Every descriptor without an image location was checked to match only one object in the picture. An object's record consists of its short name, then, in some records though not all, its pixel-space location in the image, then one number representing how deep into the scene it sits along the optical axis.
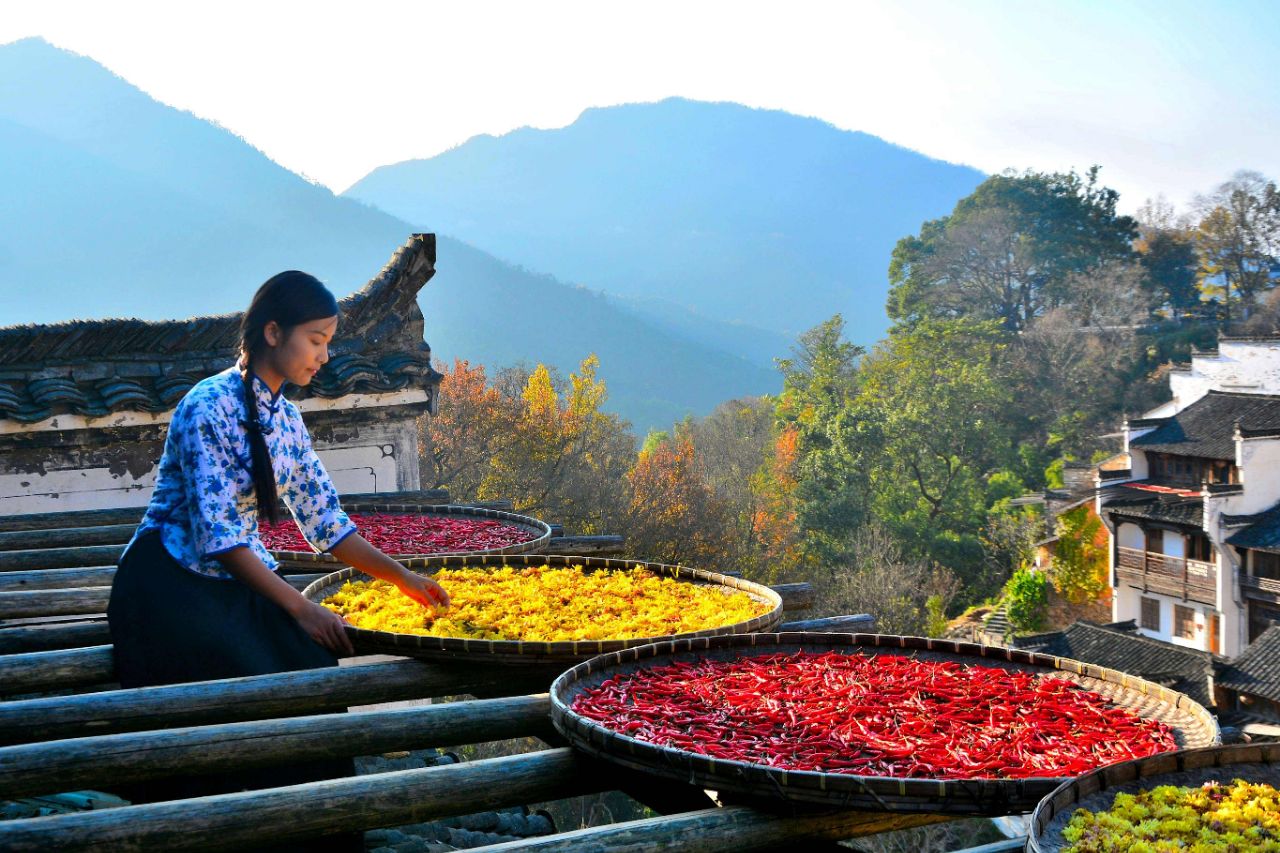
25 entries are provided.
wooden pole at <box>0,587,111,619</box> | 3.76
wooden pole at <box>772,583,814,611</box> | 4.60
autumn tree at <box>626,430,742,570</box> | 27.33
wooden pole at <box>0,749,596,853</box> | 1.81
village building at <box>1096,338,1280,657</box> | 22.58
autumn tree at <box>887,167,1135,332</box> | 47.38
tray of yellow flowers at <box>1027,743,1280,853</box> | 1.65
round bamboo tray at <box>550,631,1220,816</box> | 1.81
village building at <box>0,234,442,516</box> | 7.16
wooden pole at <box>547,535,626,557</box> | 5.51
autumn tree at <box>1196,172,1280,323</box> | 42.09
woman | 2.88
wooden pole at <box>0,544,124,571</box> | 4.70
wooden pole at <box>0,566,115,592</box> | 4.11
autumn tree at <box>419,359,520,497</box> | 28.16
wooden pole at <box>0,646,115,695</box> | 2.94
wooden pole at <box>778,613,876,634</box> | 3.72
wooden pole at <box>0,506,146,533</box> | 5.88
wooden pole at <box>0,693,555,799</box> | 2.14
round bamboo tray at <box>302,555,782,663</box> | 2.71
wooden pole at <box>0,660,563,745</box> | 2.46
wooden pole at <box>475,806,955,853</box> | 1.85
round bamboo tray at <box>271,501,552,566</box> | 5.05
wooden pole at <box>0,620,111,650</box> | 3.36
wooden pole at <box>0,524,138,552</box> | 5.22
